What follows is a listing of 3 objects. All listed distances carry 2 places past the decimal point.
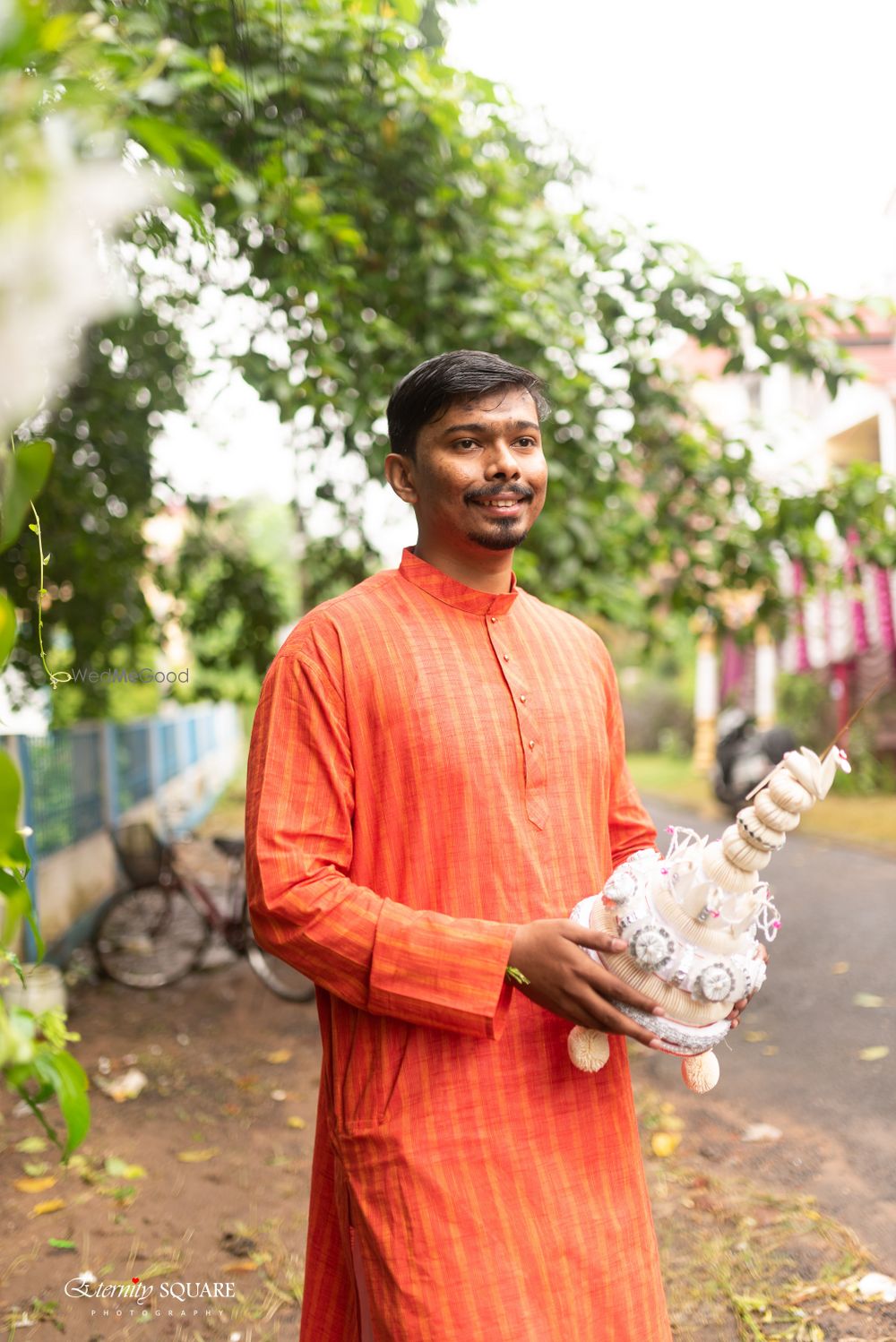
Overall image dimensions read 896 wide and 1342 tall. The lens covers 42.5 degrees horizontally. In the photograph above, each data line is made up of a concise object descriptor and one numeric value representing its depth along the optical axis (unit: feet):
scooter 41.91
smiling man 5.10
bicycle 20.94
